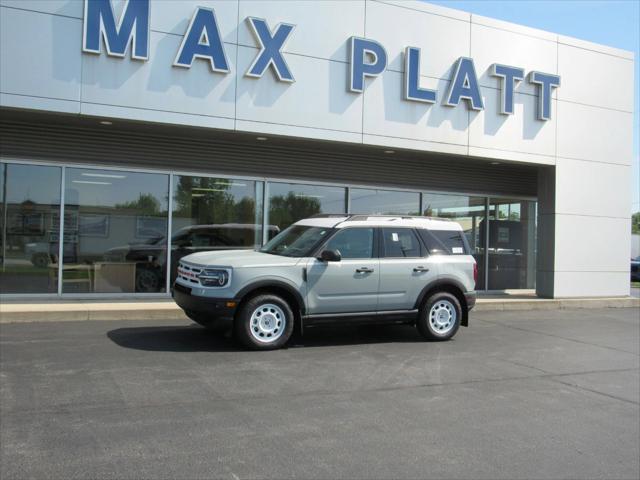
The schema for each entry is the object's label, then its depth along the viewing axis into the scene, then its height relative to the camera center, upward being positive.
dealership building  10.57 +2.40
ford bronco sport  7.95 -0.46
